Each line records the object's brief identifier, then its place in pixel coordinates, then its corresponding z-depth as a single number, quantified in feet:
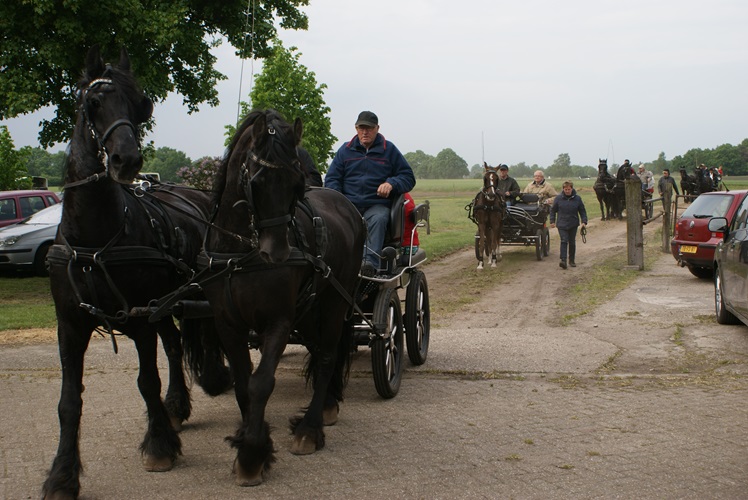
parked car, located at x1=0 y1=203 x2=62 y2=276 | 60.29
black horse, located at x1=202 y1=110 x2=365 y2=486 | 16.51
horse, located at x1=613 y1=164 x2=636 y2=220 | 113.29
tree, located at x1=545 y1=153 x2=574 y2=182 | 523.29
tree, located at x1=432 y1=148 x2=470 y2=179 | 527.81
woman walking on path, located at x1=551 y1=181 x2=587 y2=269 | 66.28
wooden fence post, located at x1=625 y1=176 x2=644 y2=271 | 59.67
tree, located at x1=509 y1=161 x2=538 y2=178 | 553.68
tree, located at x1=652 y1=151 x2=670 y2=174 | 376.93
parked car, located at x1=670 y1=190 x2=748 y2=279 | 52.44
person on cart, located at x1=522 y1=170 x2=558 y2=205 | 75.83
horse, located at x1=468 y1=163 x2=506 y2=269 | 65.62
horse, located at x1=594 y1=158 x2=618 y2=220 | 114.93
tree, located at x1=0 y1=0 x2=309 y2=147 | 52.47
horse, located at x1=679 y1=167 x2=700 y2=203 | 113.70
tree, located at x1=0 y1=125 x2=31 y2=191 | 81.76
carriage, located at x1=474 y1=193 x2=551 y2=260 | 70.18
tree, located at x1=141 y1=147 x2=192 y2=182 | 247.29
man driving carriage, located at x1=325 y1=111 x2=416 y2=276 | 26.00
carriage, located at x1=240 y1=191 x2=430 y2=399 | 23.67
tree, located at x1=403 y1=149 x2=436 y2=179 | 531.09
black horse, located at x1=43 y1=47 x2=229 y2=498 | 16.37
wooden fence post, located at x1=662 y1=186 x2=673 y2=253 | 72.84
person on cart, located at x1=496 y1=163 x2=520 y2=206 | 71.82
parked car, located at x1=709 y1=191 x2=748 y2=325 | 31.81
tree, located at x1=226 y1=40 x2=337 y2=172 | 124.36
